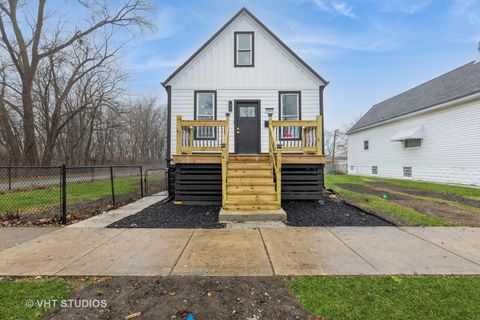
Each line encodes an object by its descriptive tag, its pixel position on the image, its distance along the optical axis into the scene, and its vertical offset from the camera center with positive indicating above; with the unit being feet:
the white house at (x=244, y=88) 30.42 +8.52
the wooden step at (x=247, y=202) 19.38 -3.25
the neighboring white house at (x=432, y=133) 39.09 +4.89
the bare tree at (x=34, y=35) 62.54 +32.00
